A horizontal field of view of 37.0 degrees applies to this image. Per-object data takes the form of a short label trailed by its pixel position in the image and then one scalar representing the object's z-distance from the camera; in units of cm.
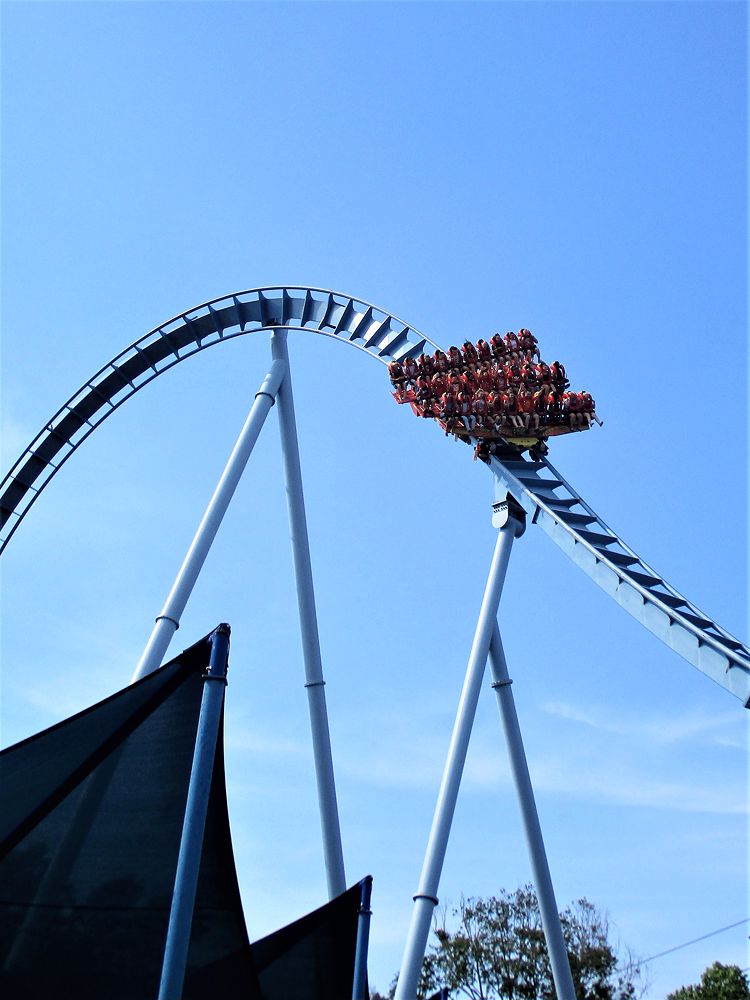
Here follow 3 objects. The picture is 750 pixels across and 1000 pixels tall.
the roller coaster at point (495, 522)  964
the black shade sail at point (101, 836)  715
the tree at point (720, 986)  2150
